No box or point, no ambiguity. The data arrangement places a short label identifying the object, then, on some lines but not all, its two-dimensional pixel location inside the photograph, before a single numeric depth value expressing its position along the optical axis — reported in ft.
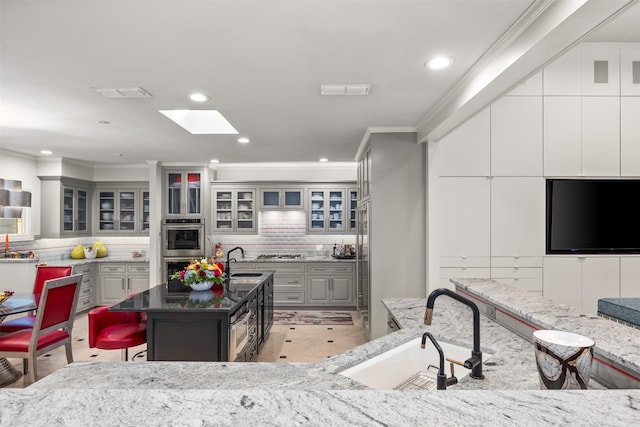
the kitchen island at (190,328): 8.95
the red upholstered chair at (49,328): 9.82
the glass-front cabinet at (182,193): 19.78
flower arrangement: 10.75
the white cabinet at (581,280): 11.55
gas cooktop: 20.74
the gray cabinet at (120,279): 19.83
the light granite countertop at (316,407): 2.29
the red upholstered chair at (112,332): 9.98
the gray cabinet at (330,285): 19.29
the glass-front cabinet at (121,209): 21.02
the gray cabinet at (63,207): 18.62
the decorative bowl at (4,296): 10.05
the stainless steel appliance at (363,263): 13.19
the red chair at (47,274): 12.96
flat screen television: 11.53
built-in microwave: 19.48
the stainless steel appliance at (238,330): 9.24
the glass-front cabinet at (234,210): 20.62
